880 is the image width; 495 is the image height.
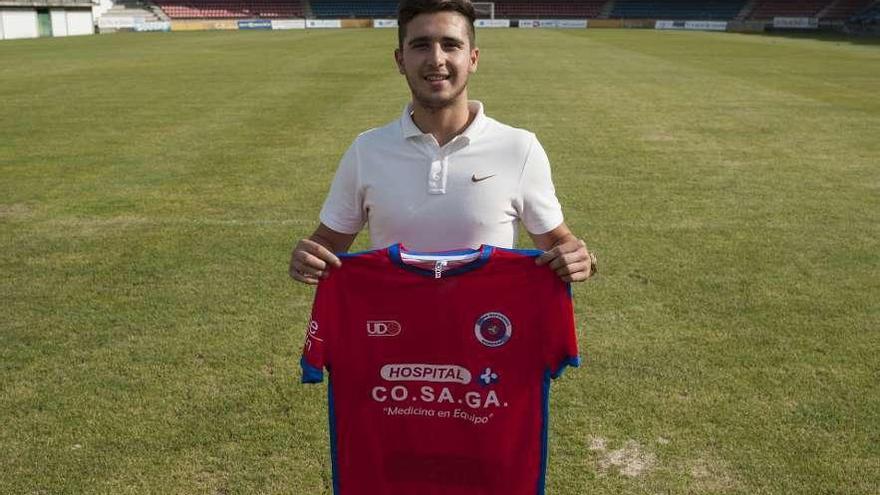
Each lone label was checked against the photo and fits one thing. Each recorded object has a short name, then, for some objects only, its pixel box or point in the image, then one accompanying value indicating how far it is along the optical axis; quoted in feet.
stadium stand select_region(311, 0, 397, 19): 208.74
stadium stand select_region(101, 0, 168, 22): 183.93
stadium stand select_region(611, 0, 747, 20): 199.62
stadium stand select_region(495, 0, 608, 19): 211.61
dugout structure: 145.79
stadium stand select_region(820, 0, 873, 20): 185.06
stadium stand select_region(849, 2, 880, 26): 163.67
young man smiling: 7.95
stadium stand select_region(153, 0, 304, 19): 196.95
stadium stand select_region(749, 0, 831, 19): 190.60
